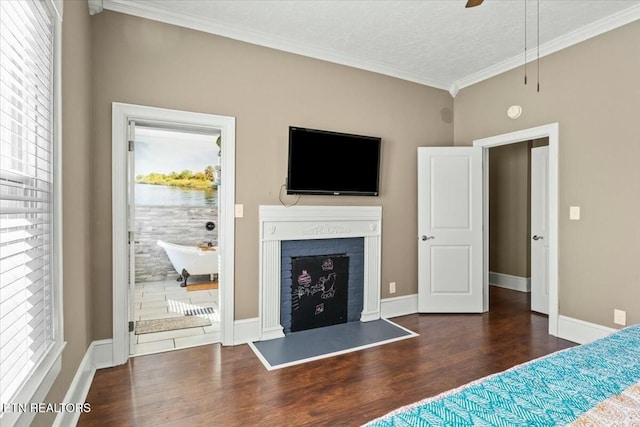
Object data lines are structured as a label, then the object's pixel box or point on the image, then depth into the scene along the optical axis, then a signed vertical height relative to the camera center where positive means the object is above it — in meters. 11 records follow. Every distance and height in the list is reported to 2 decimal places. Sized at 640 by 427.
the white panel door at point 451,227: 4.09 -0.16
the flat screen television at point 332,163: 3.40 +0.53
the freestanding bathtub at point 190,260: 5.57 -0.76
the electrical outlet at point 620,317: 2.93 -0.89
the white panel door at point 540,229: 4.16 -0.19
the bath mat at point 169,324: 3.53 -1.20
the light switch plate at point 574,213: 3.23 +0.01
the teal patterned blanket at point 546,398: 0.98 -0.59
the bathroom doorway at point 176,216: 5.57 -0.05
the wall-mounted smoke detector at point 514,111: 3.73 +1.14
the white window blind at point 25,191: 1.21 +0.09
